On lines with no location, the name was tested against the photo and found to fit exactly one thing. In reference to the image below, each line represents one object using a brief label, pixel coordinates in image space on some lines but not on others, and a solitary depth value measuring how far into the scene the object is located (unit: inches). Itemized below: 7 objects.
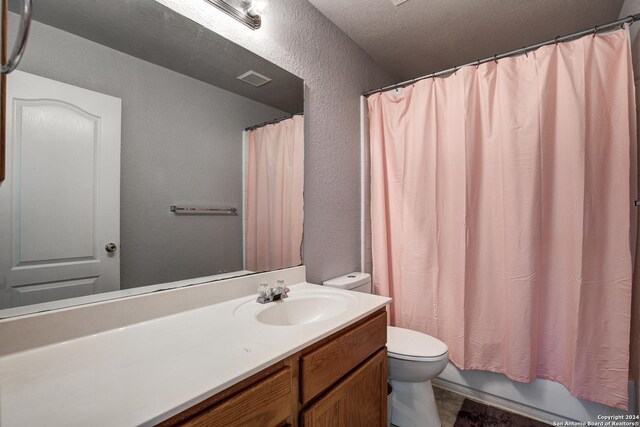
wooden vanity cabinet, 25.5
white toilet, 55.5
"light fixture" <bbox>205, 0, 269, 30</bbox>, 48.8
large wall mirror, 31.8
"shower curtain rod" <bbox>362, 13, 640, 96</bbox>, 51.7
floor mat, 61.1
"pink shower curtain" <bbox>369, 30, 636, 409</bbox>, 53.6
